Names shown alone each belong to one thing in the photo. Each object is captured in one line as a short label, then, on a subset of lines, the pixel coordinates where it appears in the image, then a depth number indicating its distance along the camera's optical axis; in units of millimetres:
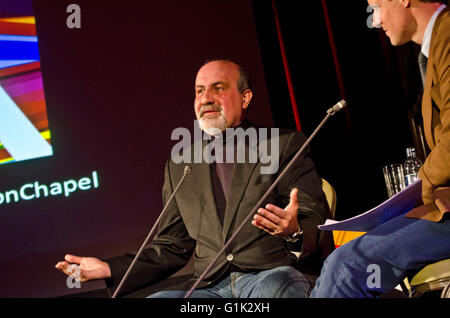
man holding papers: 4269
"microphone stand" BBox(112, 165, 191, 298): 4402
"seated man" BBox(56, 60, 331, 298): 4487
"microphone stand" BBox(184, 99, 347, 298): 4300
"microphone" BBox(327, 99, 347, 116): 4300
